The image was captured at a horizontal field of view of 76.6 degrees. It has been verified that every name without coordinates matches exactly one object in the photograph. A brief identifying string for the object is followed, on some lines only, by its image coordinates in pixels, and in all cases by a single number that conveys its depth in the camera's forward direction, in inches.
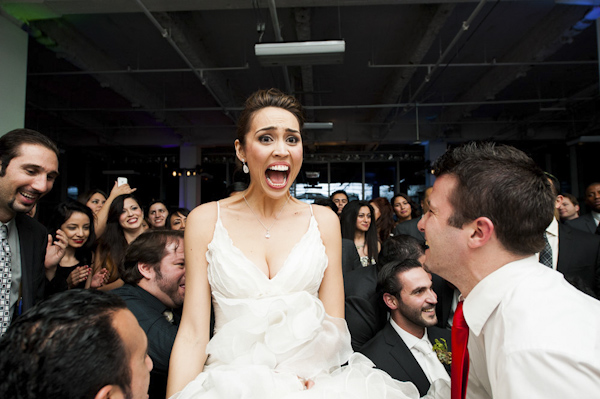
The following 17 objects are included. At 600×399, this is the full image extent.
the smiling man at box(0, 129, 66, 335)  71.9
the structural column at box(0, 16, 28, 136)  169.0
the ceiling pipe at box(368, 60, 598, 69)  238.5
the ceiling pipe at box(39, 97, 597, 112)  311.6
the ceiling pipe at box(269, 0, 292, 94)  161.7
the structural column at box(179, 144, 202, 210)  486.6
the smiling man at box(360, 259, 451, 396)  82.1
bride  44.8
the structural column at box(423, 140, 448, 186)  475.5
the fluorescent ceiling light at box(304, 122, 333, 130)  305.3
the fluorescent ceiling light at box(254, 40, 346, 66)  163.0
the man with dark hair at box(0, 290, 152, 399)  27.7
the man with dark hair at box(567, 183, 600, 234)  166.7
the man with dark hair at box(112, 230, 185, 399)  73.5
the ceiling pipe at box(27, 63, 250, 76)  247.4
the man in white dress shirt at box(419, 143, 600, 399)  29.2
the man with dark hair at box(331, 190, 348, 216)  232.4
